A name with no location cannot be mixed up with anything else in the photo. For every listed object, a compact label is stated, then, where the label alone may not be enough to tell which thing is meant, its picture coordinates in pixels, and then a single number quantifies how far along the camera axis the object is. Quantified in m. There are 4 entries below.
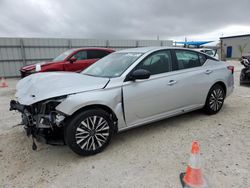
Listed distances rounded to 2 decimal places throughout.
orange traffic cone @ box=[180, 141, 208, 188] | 2.00
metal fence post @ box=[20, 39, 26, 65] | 11.15
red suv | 6.80
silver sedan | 2.52
